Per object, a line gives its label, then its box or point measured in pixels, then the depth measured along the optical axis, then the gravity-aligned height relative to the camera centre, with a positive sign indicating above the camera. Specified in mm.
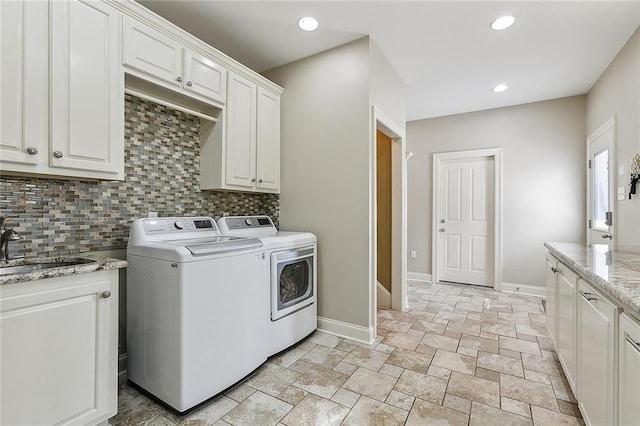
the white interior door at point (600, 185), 2951 +328
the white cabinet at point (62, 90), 1416 +639
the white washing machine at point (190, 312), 1652 -598
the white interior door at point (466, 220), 4410 -100
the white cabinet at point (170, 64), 1870 +1036
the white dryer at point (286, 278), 2291 -542
